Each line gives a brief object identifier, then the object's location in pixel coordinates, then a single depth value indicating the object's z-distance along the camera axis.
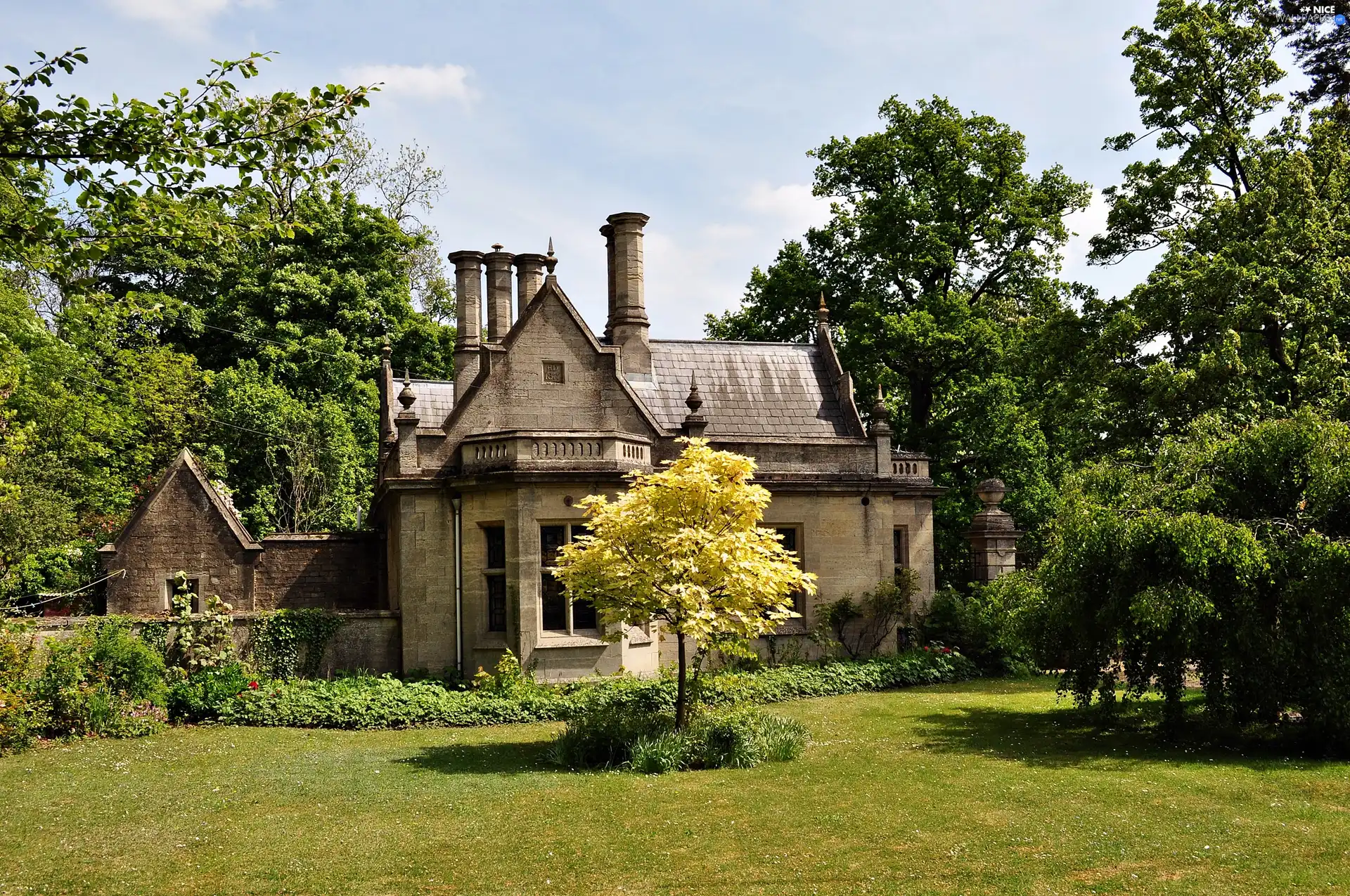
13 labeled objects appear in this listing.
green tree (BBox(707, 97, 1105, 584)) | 32.69
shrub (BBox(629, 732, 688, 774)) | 14.97
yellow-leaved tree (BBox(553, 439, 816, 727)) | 15.27
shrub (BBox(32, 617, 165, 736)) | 17.59
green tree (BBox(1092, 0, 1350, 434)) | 21.81
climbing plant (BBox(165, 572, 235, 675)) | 20.42
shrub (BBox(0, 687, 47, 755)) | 16.45
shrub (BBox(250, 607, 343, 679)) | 21.38
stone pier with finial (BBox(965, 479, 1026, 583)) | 27.72
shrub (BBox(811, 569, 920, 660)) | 24.59
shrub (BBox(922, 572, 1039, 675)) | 25.53
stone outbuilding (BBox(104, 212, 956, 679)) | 21.34
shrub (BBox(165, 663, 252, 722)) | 19.05
